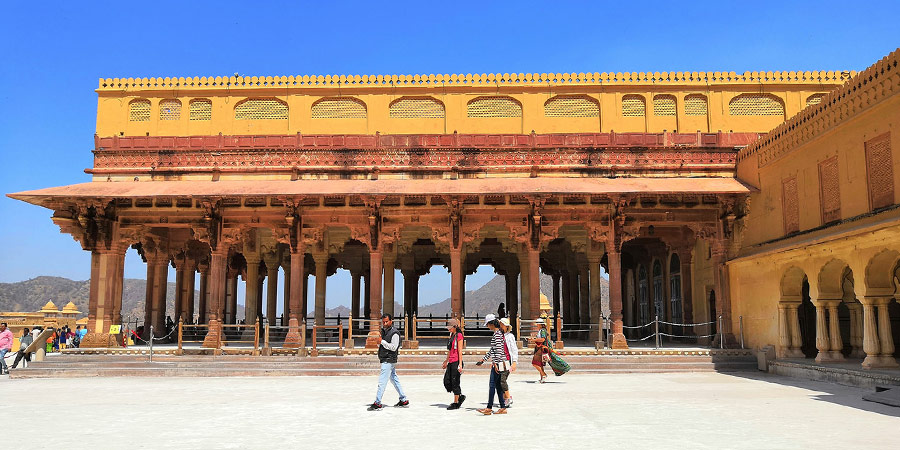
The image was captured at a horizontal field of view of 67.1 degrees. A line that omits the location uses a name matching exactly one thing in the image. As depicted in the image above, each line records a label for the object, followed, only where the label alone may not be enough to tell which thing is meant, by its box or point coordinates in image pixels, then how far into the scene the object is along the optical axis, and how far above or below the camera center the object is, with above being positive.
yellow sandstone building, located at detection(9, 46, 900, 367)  17.02 +3.20
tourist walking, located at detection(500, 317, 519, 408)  8.70 -0.74
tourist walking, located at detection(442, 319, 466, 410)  9.10 -0.99
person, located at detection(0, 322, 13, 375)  15.40 -1.09
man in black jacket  9.07 -0.84
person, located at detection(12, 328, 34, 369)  16.11 -1.12
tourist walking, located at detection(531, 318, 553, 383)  13.18 -1.17
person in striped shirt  8.59 -0.96
